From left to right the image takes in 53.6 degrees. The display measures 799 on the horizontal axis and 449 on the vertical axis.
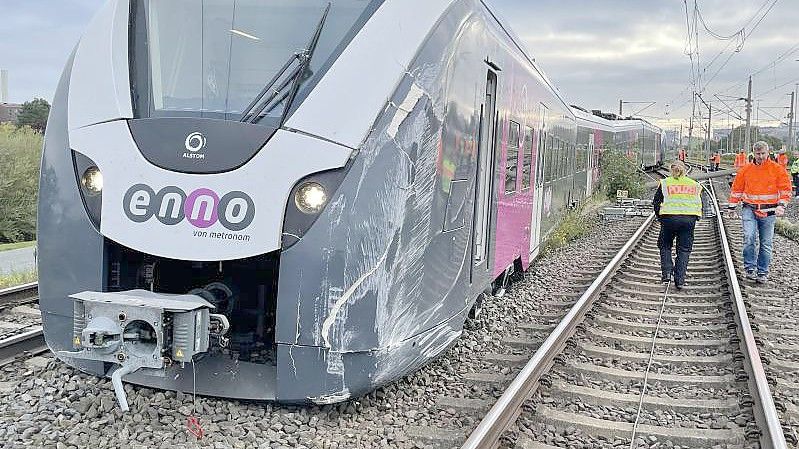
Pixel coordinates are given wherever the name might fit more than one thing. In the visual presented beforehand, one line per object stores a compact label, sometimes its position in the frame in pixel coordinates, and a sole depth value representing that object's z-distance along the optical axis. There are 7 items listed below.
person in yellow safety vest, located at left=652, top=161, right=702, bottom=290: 9.73
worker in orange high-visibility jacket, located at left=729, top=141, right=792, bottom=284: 10.01
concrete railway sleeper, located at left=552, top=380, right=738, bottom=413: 5.36
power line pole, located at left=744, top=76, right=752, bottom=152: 47.89
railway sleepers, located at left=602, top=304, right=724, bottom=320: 8.23
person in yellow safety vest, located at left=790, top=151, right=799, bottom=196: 25.73
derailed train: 4.28
